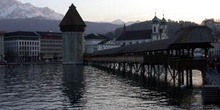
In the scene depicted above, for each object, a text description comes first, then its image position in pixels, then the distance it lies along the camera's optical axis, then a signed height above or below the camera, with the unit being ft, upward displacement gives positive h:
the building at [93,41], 558.40 +28.27
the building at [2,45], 503.61 +21.04
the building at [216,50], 376.27 +9.85
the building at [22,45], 513.12 +21.74
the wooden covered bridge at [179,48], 100.73 +3.63
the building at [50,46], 559.79 +22.11
